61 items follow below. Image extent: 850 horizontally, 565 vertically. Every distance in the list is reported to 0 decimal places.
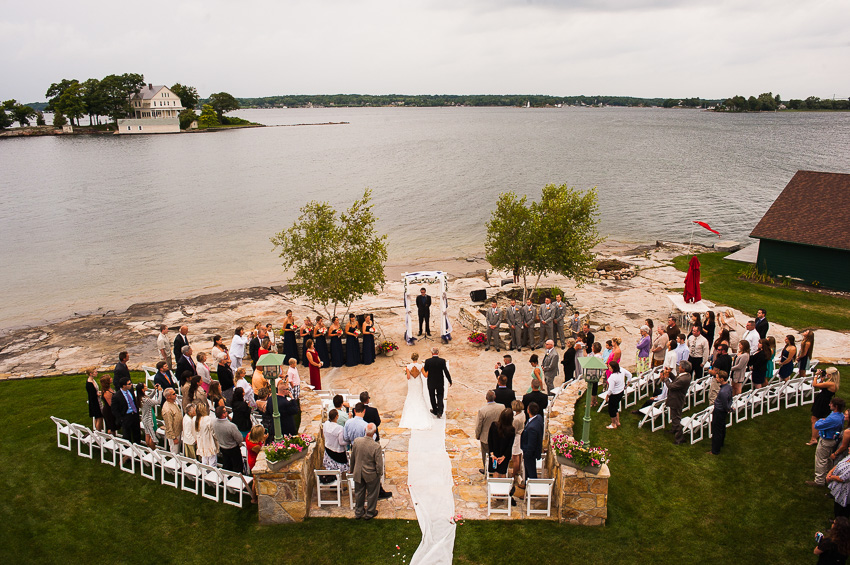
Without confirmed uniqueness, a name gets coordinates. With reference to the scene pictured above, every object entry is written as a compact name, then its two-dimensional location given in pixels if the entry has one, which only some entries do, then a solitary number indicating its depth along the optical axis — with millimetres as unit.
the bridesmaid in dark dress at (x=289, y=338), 16172
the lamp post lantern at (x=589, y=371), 8586
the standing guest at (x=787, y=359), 12281
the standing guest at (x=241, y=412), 9930
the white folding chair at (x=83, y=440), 10516
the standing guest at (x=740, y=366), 11945
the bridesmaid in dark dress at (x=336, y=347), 16031
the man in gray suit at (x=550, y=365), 13172
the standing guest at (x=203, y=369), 12399
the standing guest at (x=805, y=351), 13070
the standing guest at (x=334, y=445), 9188
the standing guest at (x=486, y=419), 9445
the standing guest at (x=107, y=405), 10720
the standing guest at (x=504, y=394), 10344
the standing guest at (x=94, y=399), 10891
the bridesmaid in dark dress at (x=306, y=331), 15985
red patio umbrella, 17062
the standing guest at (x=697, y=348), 13188
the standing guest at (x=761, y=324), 14008
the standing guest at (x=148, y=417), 10500
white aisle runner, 8086
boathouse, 21984
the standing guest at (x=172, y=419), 9914
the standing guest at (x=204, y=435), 9438
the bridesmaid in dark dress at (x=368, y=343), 16281
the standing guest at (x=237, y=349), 14797
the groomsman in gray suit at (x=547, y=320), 17188
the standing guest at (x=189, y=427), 9570
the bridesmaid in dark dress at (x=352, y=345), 15992
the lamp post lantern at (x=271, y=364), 8961
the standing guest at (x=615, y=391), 11312
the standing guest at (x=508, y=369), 11211
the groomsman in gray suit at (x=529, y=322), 16844
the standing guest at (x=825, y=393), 10039
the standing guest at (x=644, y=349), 14453
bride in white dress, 11891
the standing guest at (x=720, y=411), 10062
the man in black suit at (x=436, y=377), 11898
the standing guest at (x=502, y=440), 8969
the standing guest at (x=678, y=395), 10648
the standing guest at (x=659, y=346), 13727
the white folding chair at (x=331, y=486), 8875
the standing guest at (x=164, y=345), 14711
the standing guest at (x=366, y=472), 8539
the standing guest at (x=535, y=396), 9992
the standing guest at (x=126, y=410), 10681
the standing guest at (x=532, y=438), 9070
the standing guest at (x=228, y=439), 9305
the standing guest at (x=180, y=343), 14562
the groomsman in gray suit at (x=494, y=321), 16906
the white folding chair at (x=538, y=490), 8672
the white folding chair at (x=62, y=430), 10747
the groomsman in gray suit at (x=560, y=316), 17156
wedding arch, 17781
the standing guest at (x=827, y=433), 9033
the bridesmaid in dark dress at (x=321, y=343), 15914
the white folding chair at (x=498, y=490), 8750
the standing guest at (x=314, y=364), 13898
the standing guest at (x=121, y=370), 11609
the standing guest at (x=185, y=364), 12630
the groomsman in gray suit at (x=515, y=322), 16766
